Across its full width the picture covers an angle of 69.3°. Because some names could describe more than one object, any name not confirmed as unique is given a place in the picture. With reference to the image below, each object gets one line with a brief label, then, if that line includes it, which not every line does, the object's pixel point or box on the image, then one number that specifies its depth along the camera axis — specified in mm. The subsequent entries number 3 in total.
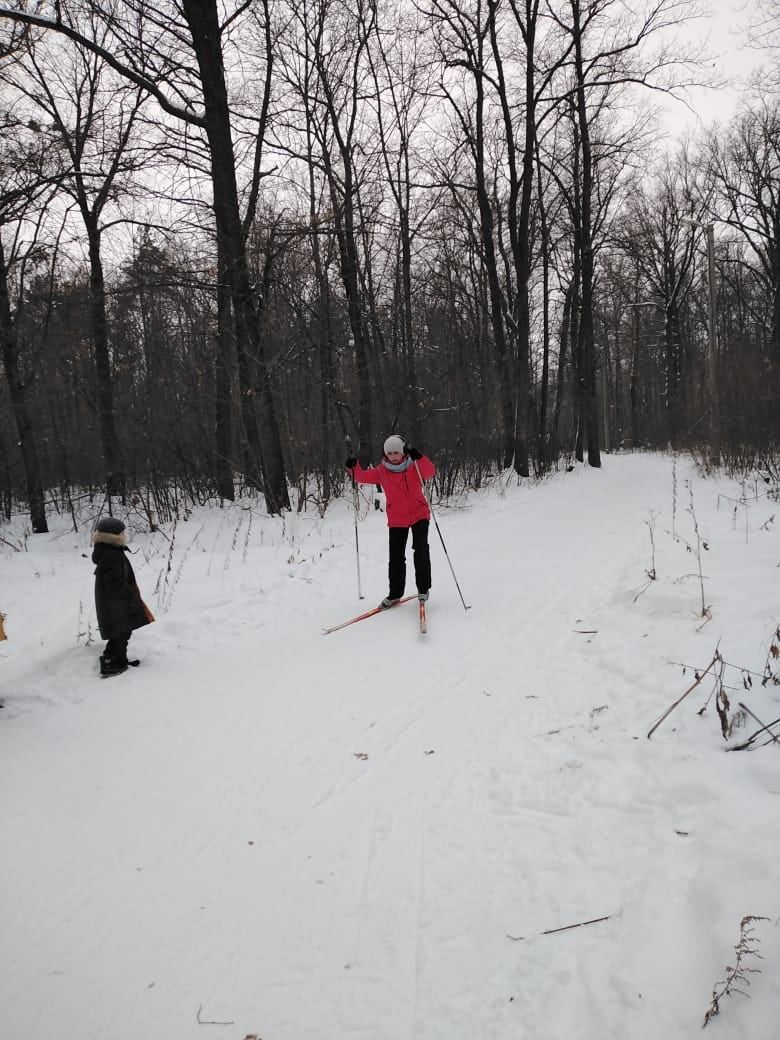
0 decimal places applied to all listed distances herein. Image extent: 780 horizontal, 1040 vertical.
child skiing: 6711
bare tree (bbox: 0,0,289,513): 10461
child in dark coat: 5254
